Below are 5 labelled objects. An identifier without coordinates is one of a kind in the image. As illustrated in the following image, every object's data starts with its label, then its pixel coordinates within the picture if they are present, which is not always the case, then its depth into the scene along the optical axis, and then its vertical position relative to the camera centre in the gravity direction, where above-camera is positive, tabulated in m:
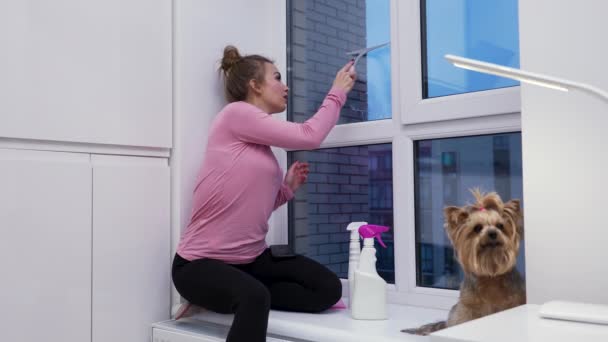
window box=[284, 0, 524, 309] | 1.71 +0.20
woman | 1.77 -0.04
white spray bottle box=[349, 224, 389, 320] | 1.63 -0.26
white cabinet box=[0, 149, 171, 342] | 1.55 -0.14
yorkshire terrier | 1.34 -0.13
